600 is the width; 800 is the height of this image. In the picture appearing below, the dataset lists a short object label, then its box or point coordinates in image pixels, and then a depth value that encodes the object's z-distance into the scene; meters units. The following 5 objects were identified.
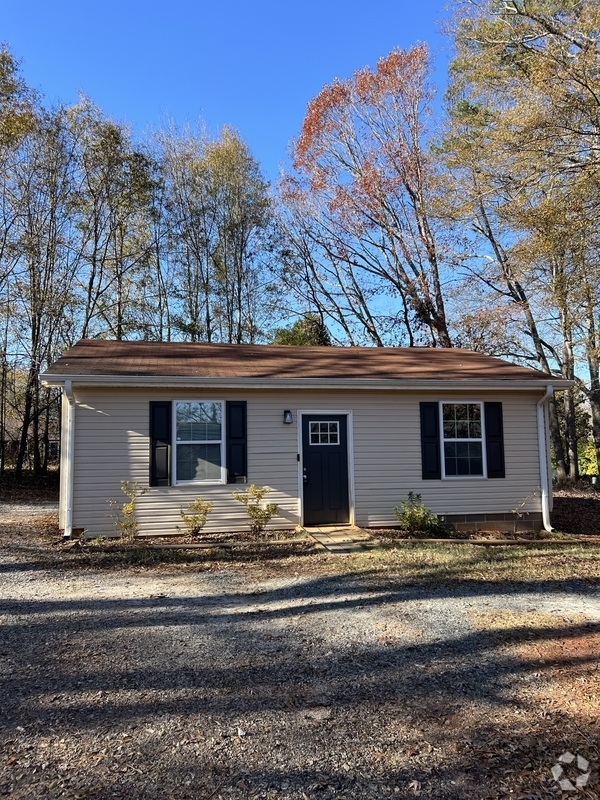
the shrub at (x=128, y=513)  8.09
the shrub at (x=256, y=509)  8.55
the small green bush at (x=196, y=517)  8.25
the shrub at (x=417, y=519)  8.78
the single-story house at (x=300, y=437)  8.30
